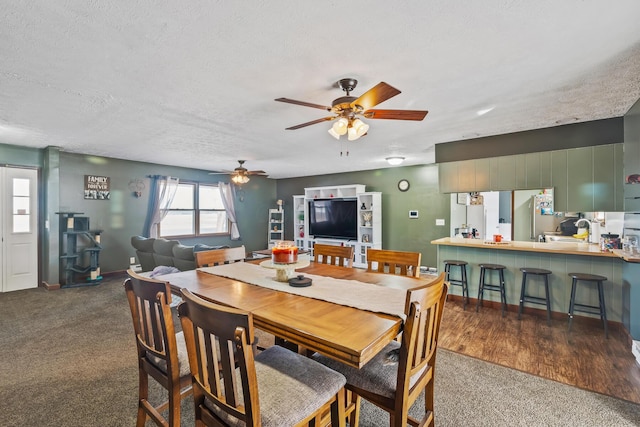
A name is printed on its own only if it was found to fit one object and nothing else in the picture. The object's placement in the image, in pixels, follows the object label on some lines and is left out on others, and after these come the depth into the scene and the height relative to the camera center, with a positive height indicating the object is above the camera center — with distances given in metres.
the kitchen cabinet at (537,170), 3.68 +0.54
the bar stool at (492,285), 3.79 -0.97
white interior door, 4.73 -0.16
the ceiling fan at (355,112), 2.08 +0.80
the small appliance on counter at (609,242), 3.33 -0.35
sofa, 4.08 -0.57
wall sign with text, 5.44 +0.55
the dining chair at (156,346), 1.37 -0.67
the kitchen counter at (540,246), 3.34 -0.44
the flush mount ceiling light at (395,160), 5.51 +1.01
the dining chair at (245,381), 0.99 -0.71
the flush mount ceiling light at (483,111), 3.02 +1.07
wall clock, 6.69 +0.65
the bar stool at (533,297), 3.45 -0.98
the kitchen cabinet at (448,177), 4.35 +0.54
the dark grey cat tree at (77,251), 4.97 -0.59
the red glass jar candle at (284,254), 1.94 -0.26
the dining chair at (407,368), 1.24 -0.75
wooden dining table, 1.11 -0.47
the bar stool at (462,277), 4.04 -0.90
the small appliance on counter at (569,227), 4.47 -0.23
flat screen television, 7.06 -0.09
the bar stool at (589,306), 3.13 -1.00
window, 6.72 +0.06
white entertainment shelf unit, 6.83 -0.07
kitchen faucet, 3.99 -0.26
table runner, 1.51 -0.46
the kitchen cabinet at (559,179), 3.58 +0.40
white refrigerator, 5.22 -0.12
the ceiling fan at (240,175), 5.66 +0.79
